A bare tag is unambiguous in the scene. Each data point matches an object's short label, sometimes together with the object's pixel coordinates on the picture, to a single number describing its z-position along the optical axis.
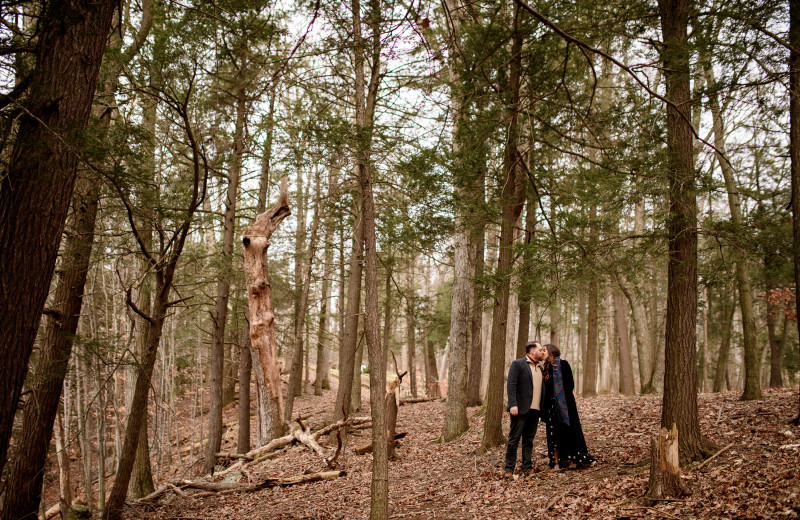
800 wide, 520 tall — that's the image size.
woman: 6.57
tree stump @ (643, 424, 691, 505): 4.57
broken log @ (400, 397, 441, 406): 17.92
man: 6.72
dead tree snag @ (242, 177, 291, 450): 8.27
